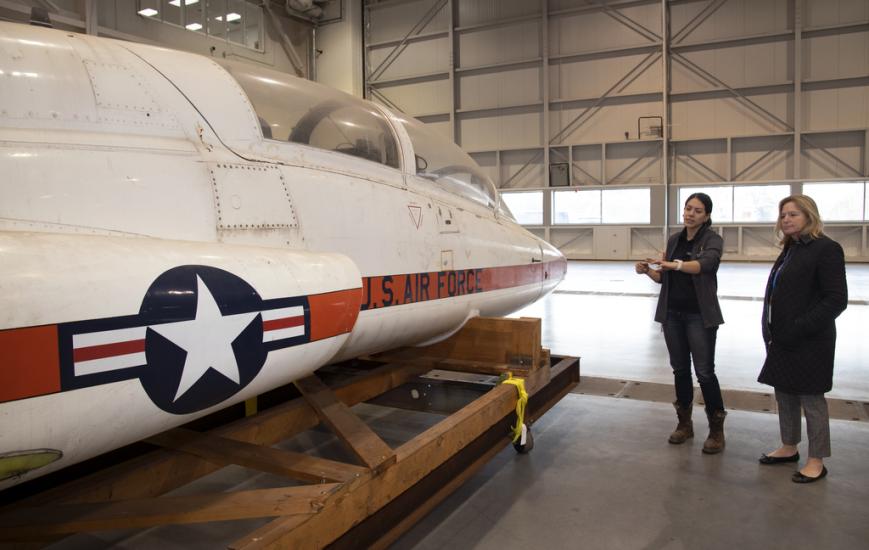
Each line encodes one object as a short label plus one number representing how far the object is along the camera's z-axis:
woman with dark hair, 3.92
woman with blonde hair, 3.42
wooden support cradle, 2.26
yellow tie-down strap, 3.74
